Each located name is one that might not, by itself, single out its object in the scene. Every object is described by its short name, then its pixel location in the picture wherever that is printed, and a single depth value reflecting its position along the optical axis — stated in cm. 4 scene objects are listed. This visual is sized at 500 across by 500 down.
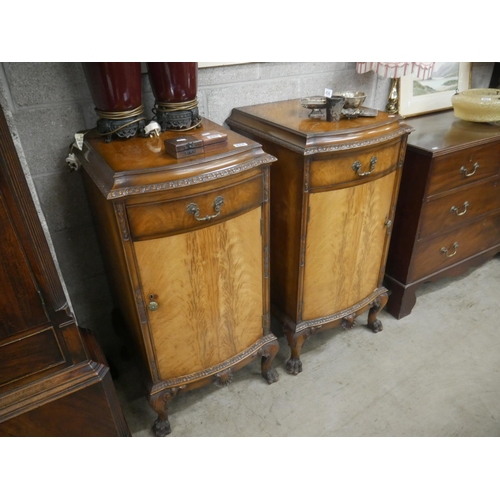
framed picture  200
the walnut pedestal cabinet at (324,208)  130
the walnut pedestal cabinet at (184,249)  104
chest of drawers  166
